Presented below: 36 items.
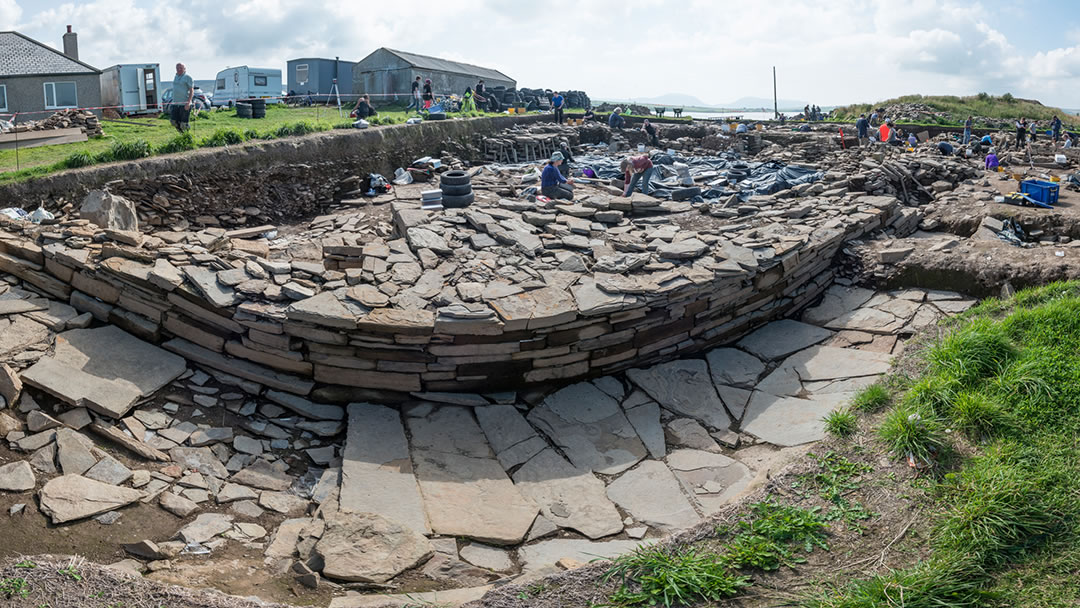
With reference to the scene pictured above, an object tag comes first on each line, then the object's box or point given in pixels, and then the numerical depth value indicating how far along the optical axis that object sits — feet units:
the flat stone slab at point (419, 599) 11.43
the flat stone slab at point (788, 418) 18.43
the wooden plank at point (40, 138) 33.99
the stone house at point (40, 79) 52.75
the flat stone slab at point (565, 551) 13.98
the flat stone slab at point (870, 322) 23.48
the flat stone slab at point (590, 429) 18.33
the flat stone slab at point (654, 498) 15.74
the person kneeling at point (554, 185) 34.09
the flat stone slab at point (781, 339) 23.45
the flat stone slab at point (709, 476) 16.52
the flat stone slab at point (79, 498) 14.12
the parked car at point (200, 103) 54.29
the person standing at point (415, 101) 70.98
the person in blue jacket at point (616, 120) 81.35
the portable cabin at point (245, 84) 77.82
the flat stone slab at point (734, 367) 21.93
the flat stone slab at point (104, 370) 17.75
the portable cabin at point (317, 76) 87.51
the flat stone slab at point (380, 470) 15.43
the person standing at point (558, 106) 81.25
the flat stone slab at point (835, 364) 20.90
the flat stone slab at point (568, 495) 15.64
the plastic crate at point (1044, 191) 35.91
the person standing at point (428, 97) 70.65
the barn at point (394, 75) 82.79
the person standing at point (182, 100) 43.68
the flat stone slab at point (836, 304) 25.47
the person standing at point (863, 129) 68.49
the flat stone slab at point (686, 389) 20.39
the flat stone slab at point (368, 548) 13.03
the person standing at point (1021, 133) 67.72
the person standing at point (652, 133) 75.44
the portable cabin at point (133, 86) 57.93
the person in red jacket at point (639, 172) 36.37
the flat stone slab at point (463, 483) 15.15
